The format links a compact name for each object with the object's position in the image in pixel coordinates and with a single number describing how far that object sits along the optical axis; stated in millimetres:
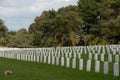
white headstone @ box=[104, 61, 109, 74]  15383
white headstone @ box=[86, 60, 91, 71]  16948
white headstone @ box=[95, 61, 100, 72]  16305
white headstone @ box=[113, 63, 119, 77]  14461
